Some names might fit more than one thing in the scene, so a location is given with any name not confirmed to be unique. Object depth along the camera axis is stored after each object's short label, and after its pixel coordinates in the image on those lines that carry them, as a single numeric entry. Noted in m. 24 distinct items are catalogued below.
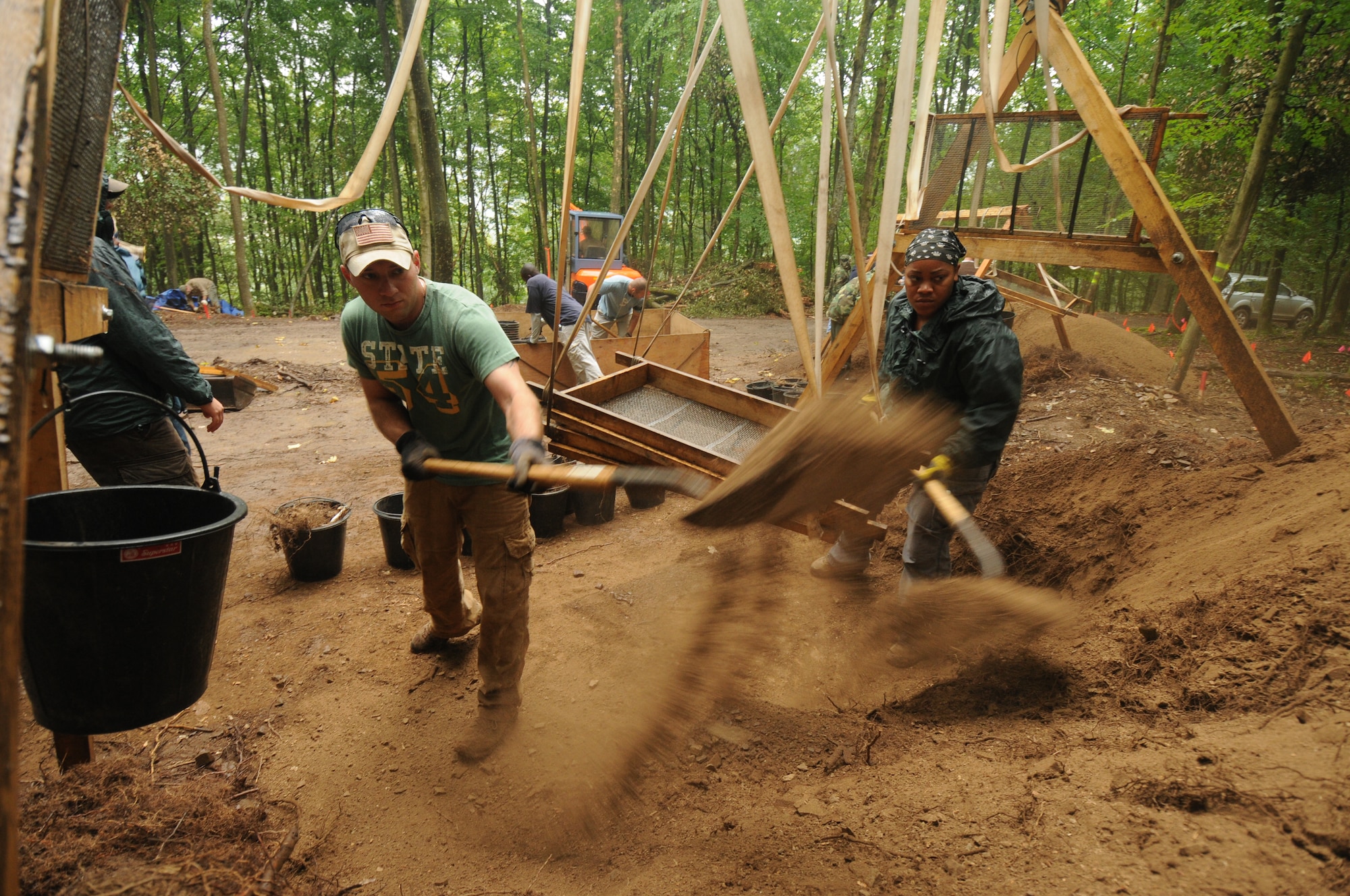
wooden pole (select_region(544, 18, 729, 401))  3.01
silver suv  14.56
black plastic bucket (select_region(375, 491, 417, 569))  4.08
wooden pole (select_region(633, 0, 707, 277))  2.93
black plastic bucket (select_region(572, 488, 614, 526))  5.06
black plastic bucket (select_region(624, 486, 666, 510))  5.30
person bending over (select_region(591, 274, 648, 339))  8.24
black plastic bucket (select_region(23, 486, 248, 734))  1.66
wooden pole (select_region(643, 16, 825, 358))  2.81
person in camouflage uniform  6.23
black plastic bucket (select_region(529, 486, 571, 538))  4.78
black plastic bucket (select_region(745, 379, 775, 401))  7.03
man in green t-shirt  2.24
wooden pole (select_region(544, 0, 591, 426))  2.15
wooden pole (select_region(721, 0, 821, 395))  2.00
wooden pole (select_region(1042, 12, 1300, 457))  3.70
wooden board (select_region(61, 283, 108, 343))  2.05
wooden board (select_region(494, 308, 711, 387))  7.04
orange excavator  13.23
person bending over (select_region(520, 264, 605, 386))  6.98
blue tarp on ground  15.05
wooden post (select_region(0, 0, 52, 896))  0.70
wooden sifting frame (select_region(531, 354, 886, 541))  3.02
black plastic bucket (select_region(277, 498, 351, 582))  3.93
